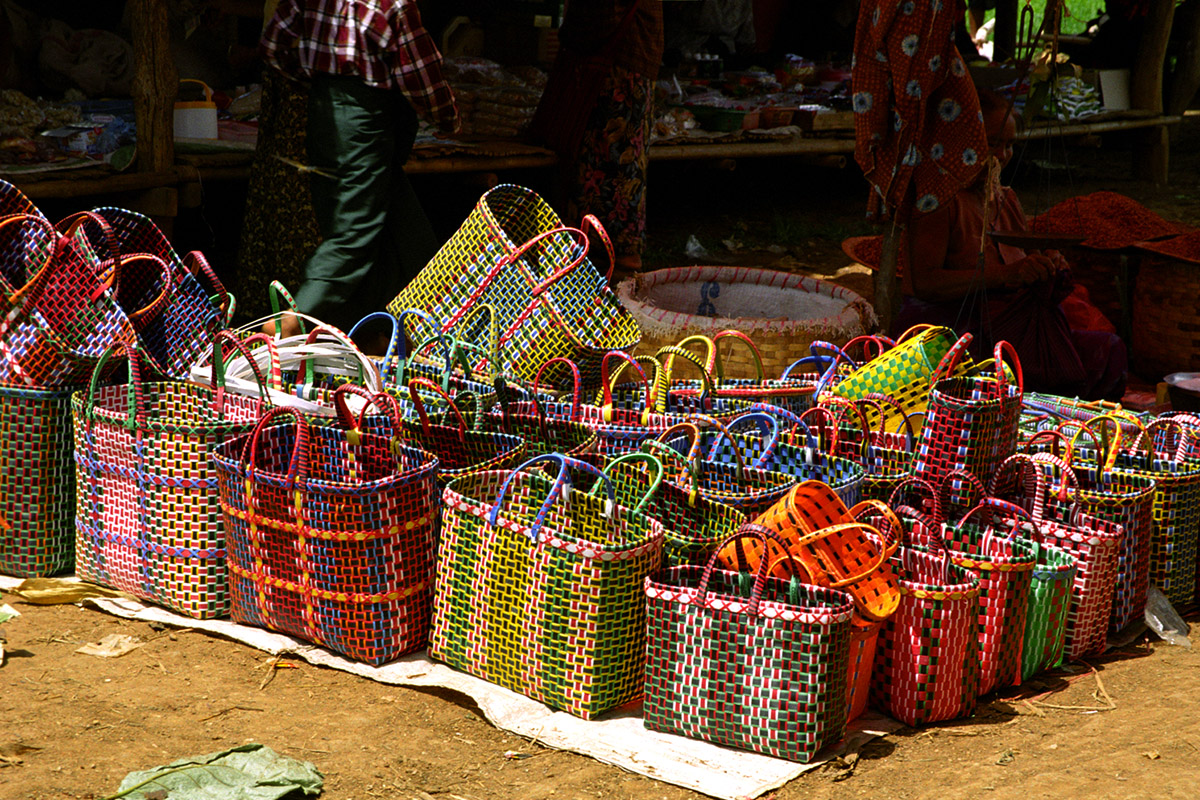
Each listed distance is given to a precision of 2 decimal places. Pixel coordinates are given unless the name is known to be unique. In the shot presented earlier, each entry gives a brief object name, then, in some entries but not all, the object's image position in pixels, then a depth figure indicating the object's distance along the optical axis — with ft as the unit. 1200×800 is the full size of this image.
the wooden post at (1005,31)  38.63
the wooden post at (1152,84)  34.63
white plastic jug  21.66
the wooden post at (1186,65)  35.42
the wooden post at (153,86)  17.95
